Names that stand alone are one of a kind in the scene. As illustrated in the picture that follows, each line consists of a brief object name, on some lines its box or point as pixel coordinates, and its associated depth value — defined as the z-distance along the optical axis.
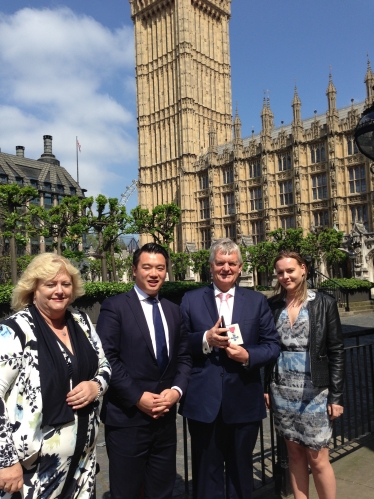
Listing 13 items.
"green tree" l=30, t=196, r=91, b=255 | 24.08
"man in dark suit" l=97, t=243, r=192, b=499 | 2.74
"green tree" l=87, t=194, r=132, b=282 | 25.14
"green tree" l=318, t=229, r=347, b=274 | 32.44
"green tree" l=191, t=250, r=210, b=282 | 43.81
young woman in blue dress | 3.16
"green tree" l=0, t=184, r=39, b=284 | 21.00
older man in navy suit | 2.96
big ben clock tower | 51.91
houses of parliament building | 39.22
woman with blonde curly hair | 2.20
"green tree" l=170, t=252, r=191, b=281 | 46.34
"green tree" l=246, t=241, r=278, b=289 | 36.81
